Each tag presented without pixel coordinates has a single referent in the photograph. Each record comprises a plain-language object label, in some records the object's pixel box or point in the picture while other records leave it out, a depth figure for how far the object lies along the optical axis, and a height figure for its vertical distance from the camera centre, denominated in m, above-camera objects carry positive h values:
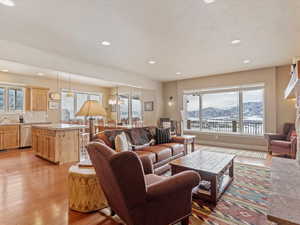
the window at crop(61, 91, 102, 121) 7.06 +0.44
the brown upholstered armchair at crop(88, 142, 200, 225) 1.28 -0.70
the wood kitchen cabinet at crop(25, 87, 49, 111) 5.94 +0.54
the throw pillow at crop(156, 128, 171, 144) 4.07 -0.60
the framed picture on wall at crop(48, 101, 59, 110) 6.55 +0.33
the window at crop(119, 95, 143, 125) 8.12 +0.24
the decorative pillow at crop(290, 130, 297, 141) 4.00 -0.57
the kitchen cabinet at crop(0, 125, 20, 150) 5.14 -0.78
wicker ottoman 1.98 -0.99
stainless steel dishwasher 5.54 -0.80
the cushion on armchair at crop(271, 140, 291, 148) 4.11 -0.82
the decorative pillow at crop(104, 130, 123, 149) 3.00 -0.44
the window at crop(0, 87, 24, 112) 5.65 +0.51
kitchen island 3.88 -0.78
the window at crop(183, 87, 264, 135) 5.59 +0.07
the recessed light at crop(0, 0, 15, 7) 2.06 +1.45
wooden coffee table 2.15 -0.81
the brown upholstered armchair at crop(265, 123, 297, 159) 3.90 -0.79
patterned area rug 1.84 -1.25
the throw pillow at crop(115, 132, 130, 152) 2.81 -0.56
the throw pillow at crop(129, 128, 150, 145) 3.61 -0.56
